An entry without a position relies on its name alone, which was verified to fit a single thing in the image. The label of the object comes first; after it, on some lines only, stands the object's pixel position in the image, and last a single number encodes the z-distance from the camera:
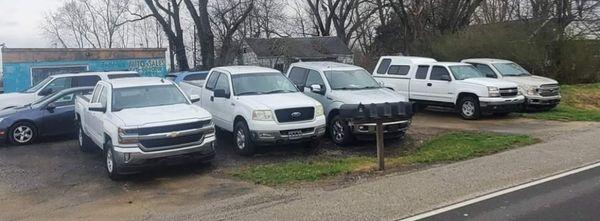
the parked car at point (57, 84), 16.08
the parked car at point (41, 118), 13.71
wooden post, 9.80
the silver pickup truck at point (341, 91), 12.05
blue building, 30.36
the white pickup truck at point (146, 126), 9.31
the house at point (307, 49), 44.72
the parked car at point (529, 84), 17.73
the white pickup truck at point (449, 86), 16.41
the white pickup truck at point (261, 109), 11.05
